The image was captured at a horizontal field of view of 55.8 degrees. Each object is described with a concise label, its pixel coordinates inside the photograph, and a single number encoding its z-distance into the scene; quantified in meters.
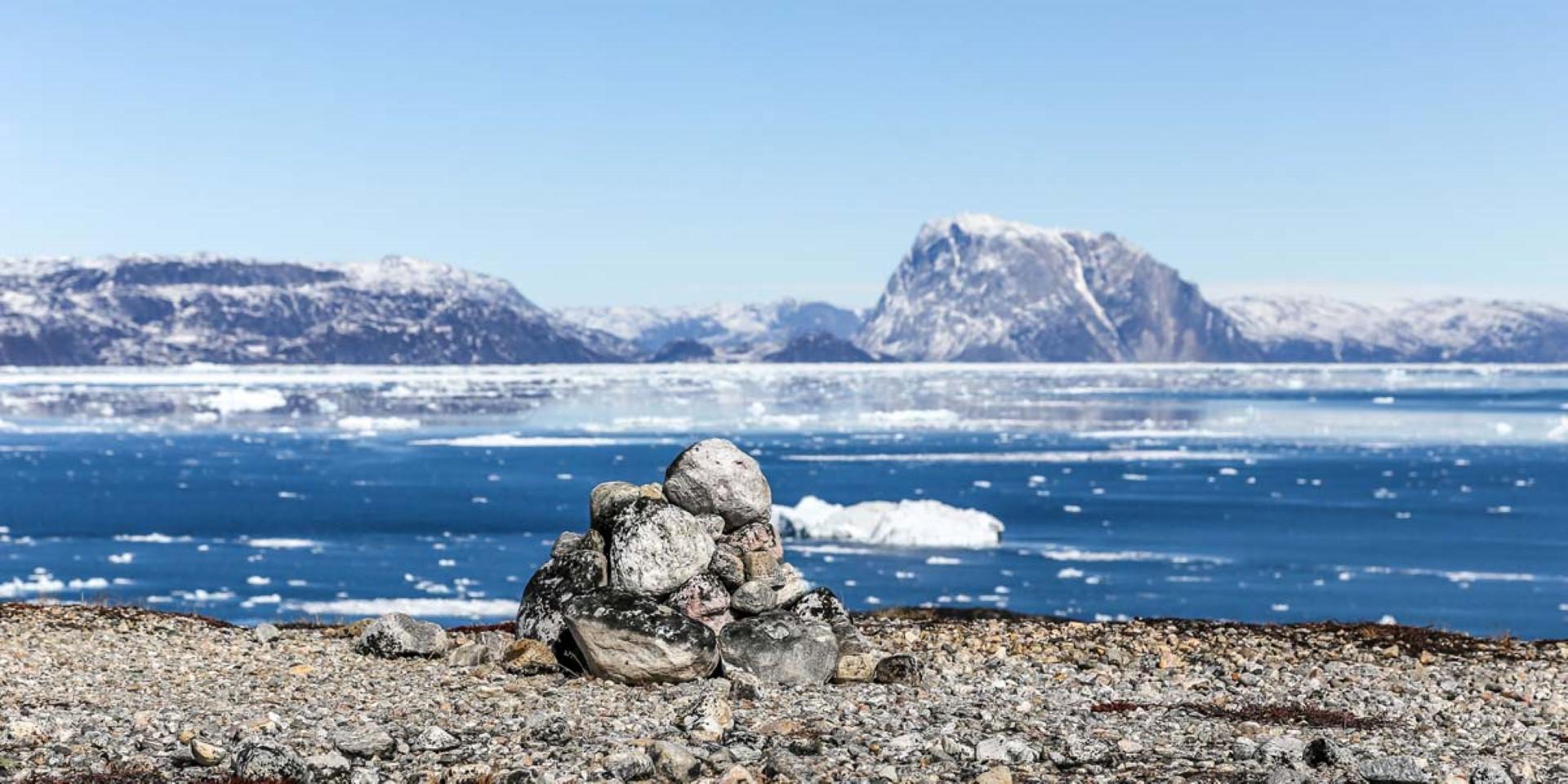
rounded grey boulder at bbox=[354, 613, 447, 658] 18.02
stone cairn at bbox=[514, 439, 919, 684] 16.19
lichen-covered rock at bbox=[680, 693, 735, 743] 13.29
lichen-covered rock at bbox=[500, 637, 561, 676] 16.89
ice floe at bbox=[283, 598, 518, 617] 40.97
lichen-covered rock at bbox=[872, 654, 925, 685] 16.66
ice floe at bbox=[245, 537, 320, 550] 58.38
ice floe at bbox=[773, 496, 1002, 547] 59.03
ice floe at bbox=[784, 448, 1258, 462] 97.69
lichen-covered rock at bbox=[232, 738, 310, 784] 11.76
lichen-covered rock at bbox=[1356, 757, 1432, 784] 11.88
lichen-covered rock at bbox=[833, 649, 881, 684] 16.75
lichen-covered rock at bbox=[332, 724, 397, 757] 12.54
